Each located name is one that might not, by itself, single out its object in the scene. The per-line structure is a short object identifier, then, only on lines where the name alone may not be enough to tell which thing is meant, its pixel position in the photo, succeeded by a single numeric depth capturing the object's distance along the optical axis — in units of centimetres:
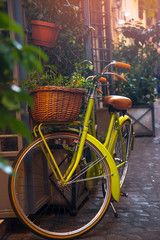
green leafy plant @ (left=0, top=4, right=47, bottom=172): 69
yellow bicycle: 274
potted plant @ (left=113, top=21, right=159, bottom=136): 809
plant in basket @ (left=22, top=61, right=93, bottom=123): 254
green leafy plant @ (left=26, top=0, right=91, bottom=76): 379
